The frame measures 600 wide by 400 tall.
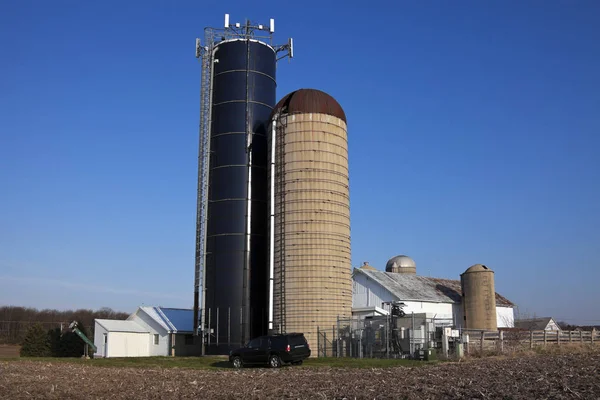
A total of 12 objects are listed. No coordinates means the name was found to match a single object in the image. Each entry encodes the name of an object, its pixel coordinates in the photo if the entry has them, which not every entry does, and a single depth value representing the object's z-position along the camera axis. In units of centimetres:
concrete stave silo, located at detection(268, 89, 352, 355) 4272
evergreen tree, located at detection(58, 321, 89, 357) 5541
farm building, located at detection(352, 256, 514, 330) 5950
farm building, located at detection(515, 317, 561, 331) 6894
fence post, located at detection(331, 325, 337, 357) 4231
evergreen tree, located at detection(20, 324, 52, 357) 5522
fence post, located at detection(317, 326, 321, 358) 4188
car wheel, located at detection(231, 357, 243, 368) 3525
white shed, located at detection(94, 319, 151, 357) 5203
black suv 3391
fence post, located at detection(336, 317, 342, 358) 4153
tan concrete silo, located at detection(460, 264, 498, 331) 6144
